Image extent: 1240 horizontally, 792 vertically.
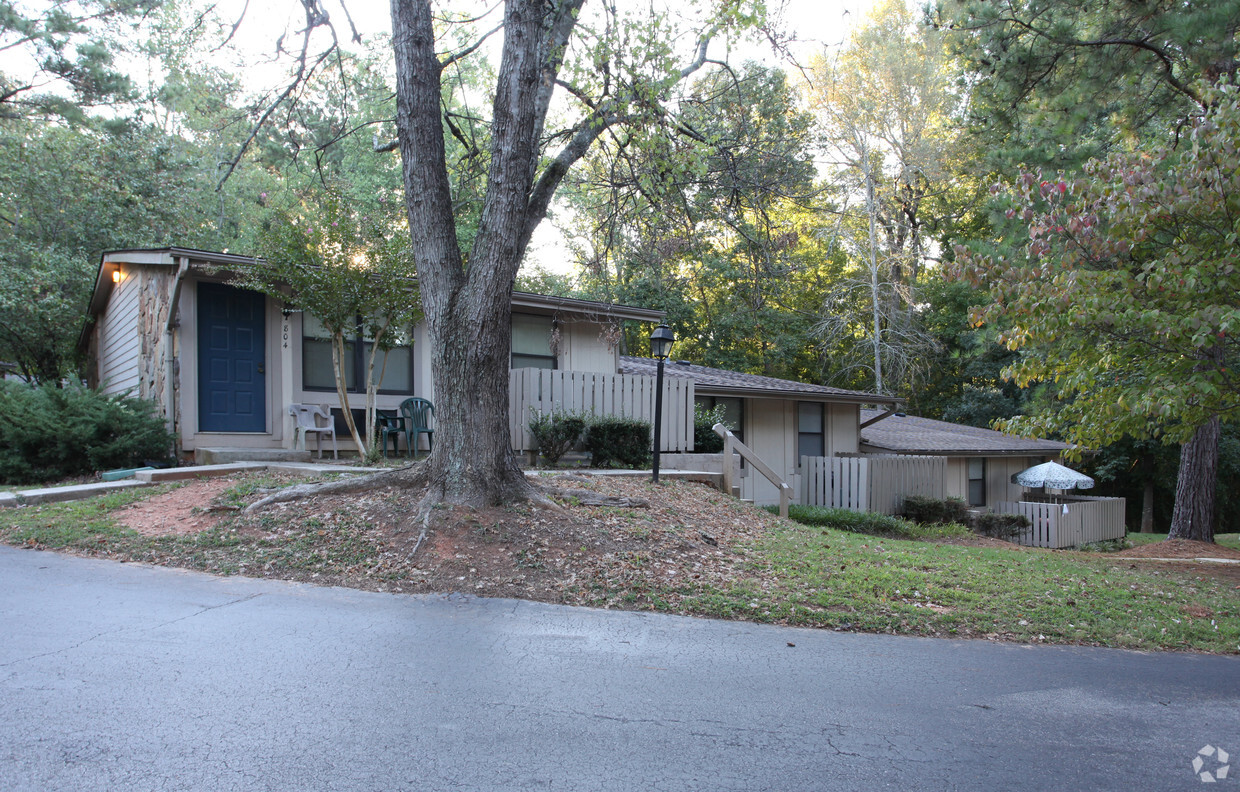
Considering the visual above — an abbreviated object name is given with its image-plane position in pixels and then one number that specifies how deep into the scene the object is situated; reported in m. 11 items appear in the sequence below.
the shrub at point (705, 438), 14.52
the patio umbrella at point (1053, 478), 18.75
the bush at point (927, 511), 16.23
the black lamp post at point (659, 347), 10.64
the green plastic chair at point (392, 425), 12.27
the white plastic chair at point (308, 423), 12.02
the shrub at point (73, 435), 10.84
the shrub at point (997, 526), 17.22
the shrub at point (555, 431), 11.44
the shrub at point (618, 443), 11.95
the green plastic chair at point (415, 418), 12.24
